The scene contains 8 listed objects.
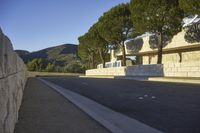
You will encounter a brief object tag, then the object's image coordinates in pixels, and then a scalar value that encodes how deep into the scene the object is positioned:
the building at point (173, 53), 17.36
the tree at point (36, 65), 48.59
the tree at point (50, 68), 45.99
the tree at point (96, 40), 33.98
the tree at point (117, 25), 27.24
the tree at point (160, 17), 19.01
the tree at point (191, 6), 15.13
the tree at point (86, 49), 37.44
